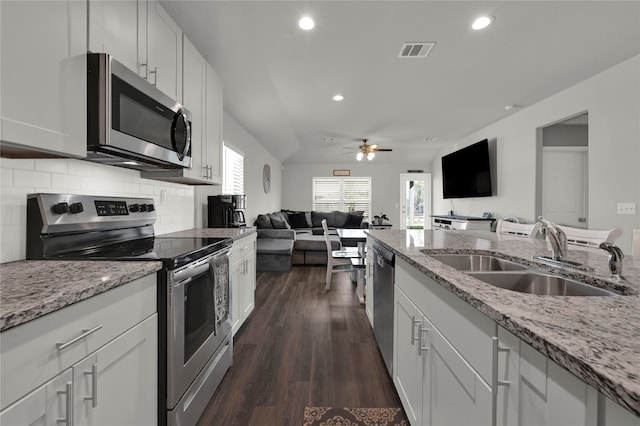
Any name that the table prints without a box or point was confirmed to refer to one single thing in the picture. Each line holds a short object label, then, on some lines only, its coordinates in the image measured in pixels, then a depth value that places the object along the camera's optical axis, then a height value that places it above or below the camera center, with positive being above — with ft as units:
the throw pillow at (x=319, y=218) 27.12 -0.61
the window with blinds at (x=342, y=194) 30.53 +1.86
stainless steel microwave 4.25 +1.55
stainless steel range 4.26 -1.03
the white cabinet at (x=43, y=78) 3.16 +1.60
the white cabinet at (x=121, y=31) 4.31 +2.93
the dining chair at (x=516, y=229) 8.13 -0.50
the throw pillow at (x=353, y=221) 27.55 -0.88
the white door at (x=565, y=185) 15.44 +1.48
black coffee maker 10.40 -0.03
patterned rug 5.13 -3.71
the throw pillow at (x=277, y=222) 20.28 -0.76
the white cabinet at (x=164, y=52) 5.72 +3.39
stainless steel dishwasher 6.07 -2.08
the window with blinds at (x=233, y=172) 14.10 +2.07
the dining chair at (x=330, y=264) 12.43 -2.31
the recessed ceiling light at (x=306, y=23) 7.68 +5.09
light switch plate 10.30 +0.18
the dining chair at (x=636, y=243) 5.43 -0.56
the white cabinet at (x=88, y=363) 2.27 -1.47
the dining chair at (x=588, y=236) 5.63 -0.48
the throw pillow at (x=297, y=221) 26.21 -0.86
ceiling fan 21.09 +4.50
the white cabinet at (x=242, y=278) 7.74 -1.97
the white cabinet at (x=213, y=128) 8.48 +2.52
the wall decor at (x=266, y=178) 21.72 +2.58
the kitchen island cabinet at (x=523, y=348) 1.55 -0.99
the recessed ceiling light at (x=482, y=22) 7.73 +5.17
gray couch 17.90 -1.43
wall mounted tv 18.90 +2.90
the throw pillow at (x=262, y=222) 18.89 -0.71
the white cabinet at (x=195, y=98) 7.18 +2.93
